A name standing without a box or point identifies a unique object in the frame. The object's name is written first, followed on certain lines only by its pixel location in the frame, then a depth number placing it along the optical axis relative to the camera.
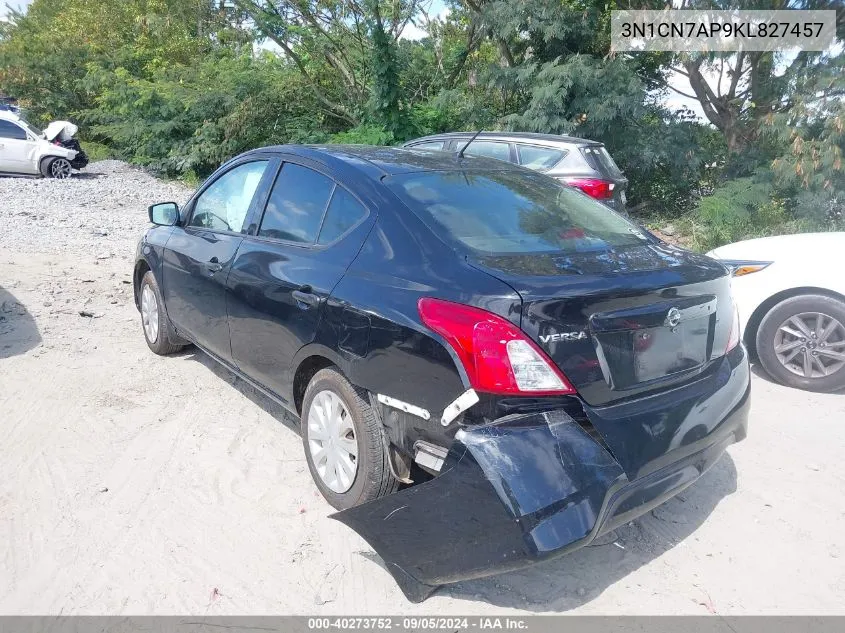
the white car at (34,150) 16.69
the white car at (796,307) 4.75
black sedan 2.44
